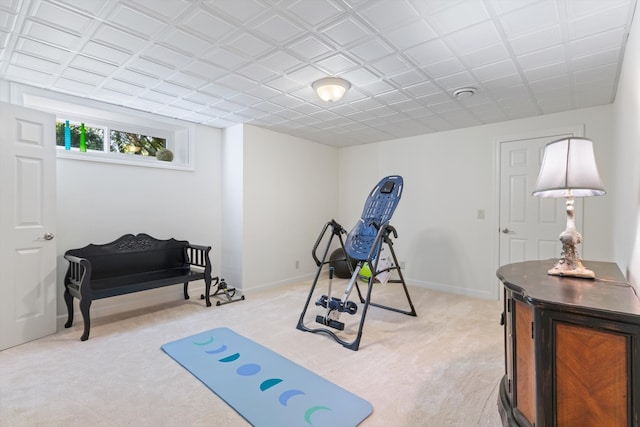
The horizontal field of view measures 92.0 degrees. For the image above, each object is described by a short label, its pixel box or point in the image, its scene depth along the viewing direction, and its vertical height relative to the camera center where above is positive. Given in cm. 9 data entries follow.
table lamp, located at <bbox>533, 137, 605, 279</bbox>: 155 +15
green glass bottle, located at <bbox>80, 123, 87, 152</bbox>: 341 +79
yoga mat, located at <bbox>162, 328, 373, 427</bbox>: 177 -118
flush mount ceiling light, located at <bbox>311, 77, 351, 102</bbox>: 274 +111
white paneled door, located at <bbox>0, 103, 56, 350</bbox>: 262 -13
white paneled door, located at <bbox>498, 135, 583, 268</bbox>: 370 +0
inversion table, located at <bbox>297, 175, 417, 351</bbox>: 294 -38
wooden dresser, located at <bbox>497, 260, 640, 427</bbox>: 116 -58
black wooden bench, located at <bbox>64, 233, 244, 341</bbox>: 290 -65
